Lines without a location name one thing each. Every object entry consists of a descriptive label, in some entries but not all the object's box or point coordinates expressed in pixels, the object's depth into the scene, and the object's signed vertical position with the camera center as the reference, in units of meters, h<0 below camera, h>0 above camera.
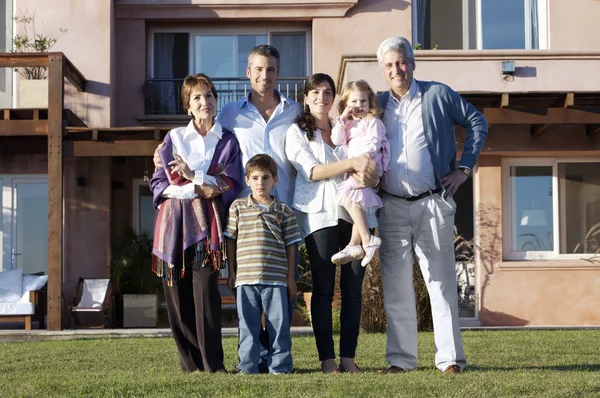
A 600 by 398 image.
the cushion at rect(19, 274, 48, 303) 14.68 -1.14
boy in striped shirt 6.05 -0.33
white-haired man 6.06 +0.09
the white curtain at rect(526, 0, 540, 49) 16.36 +3.23
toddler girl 5.88 +0.40
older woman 6.09 -0.05
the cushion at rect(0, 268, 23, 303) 14.84 -1.16
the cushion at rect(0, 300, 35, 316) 14.21 -1.45
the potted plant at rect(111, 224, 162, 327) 15.23 -1.09
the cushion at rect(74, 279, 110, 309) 14.98 -1.30
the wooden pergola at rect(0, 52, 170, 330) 13.90 +1.19
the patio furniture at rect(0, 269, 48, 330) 14.24 -1.32
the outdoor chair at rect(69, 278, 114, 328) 14.87 -1.44
